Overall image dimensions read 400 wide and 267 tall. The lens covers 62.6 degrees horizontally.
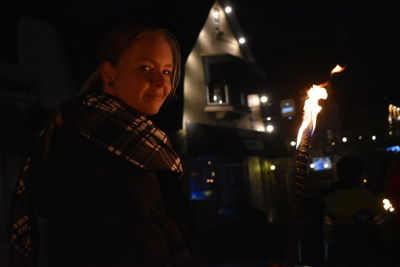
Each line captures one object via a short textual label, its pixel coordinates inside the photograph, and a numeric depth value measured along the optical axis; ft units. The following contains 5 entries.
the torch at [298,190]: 5.12
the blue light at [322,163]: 14.76
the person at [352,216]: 11.82
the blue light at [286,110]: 48.41
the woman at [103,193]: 4.38
